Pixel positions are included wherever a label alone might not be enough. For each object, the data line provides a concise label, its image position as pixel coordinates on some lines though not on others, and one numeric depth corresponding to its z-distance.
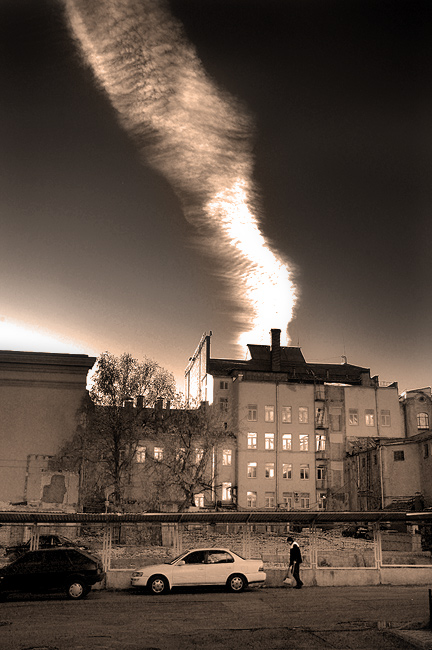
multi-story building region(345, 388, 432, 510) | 54.46
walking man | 23.39
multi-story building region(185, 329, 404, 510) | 63.25
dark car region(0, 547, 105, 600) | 20.62
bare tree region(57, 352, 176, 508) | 49.12
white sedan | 21.98
